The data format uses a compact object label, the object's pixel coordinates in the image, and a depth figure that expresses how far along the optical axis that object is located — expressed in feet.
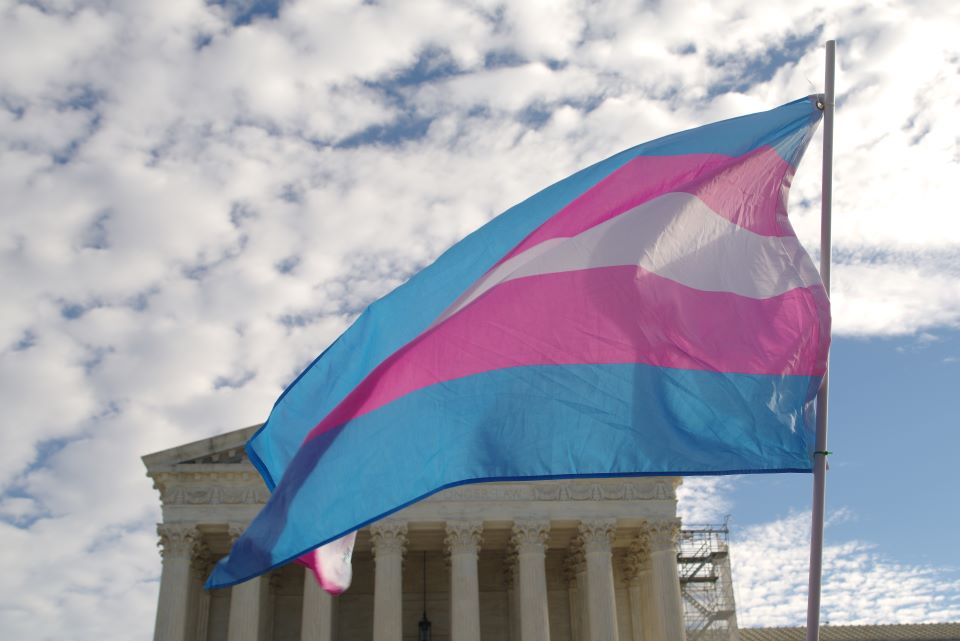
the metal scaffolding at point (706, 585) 177.78
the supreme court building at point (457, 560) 140.56
